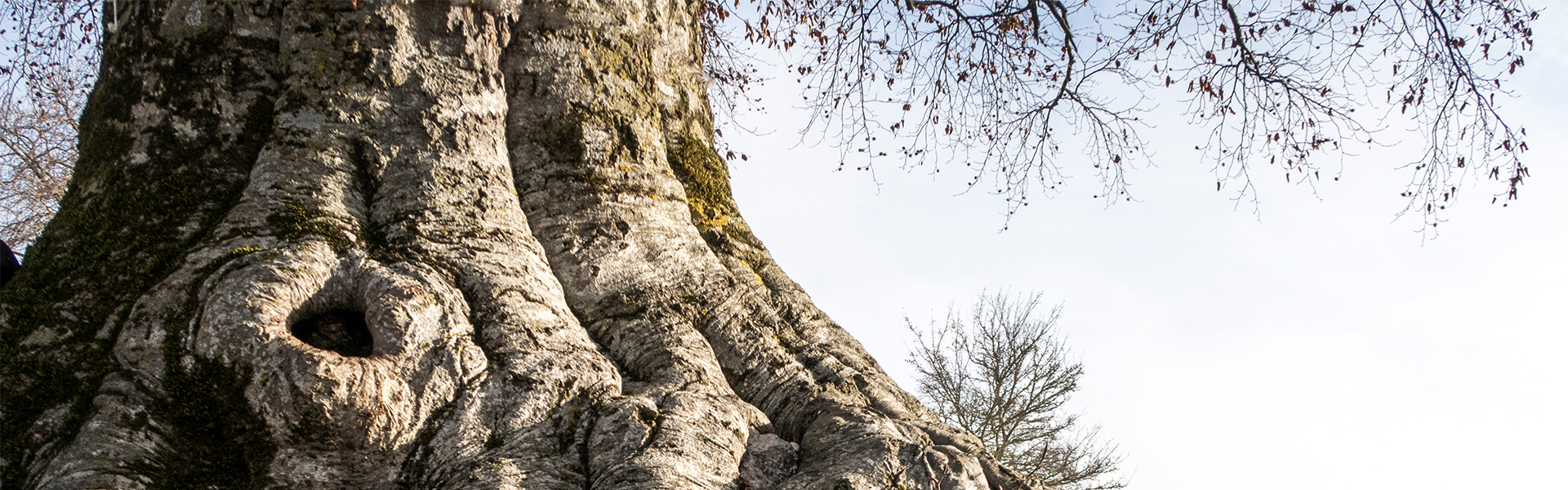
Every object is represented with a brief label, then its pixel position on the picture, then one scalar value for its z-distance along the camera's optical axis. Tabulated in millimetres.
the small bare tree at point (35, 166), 11031
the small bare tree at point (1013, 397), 14688
